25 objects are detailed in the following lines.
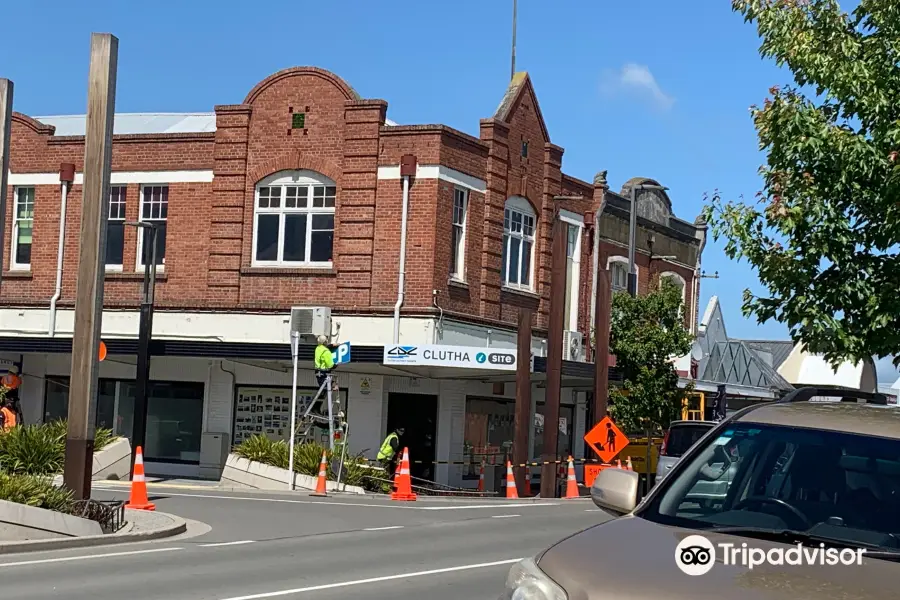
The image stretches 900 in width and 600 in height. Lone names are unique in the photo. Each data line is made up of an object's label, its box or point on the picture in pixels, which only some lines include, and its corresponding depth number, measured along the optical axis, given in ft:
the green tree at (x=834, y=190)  41.68
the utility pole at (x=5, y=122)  61.46
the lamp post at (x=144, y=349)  94.27
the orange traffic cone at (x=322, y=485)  80.94
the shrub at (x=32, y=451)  81.35
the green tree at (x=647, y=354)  111.55
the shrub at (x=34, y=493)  51.42
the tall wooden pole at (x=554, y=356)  94.58
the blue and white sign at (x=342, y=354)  87.86
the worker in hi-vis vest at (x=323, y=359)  88.28
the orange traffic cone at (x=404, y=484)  80.84
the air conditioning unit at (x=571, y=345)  117.60
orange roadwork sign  92.43
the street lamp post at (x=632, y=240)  109.70
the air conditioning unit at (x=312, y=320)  98.37
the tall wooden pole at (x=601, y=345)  99.55
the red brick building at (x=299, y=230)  102.83
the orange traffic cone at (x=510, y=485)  89.94
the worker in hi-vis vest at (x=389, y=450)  93.35
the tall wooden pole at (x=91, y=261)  58.18
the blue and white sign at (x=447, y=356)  92.73
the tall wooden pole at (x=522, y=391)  93.45
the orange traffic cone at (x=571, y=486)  93.30
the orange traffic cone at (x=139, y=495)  65.46
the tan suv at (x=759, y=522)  14.65
